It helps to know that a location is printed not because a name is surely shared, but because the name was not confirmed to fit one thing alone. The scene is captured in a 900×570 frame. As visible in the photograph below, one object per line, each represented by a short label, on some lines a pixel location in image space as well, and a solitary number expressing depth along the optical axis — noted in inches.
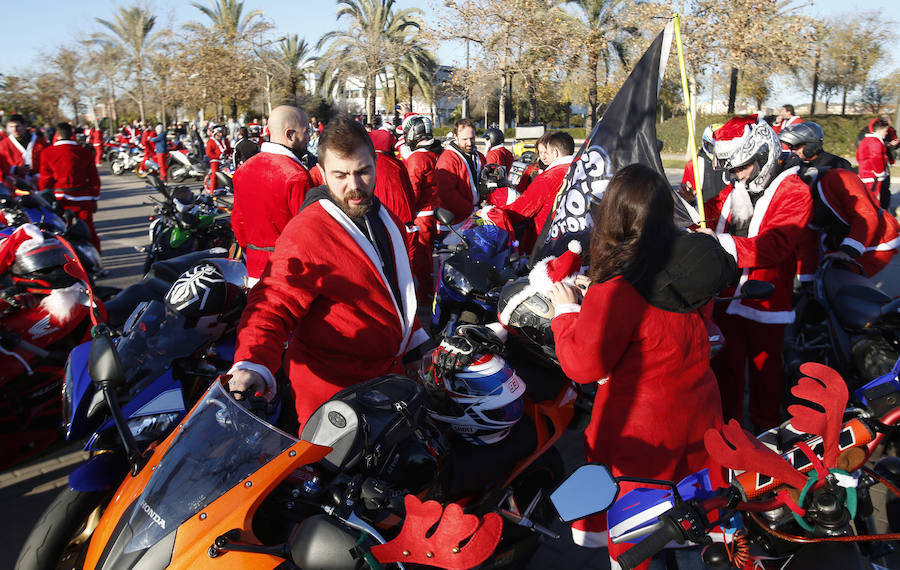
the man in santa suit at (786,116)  441.2
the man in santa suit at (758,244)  144.3
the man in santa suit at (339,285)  92.0
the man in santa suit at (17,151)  398.6
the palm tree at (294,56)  1334.9
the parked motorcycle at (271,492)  55.6
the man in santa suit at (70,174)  349.1
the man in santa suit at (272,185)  178.4
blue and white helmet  103.7
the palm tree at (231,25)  1278.3
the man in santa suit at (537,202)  197.3
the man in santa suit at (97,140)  967.6
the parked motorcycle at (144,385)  95.0
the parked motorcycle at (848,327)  150.6
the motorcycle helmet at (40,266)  163.3
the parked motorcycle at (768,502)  55.2
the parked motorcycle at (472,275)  160.9
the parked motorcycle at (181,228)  311.1
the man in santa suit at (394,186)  247.3
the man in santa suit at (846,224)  175.5
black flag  136.3
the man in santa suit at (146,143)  822.5
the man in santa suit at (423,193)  291.9
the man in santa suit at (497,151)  414.6
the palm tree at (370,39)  1227.2
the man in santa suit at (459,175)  308.2
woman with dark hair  79.0
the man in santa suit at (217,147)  750.5
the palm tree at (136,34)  1422.2
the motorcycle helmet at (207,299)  136.6
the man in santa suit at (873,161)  390.6
